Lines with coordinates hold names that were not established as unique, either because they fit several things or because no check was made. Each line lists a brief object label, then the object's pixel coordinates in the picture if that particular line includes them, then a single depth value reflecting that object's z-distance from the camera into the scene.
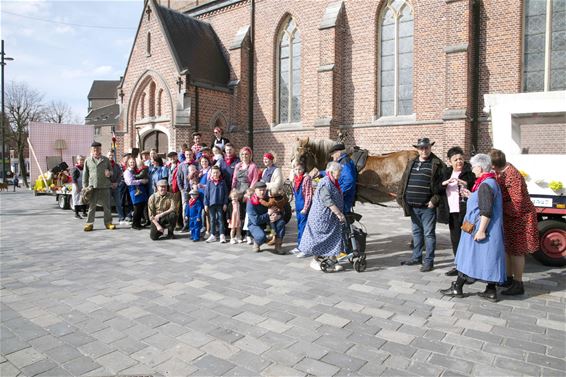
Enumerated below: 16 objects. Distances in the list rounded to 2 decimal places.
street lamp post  25.15
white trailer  6.11
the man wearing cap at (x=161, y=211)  8.59
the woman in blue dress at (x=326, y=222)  5.98
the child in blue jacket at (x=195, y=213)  8.48
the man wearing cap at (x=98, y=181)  9.71
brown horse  7.49
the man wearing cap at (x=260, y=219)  7.33
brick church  13.80
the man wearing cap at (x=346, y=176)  6.65
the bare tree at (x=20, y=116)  36.66
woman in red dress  4.86
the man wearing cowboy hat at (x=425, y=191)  6.08
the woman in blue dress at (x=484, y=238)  4.52
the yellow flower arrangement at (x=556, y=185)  5.98
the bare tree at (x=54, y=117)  53.95
